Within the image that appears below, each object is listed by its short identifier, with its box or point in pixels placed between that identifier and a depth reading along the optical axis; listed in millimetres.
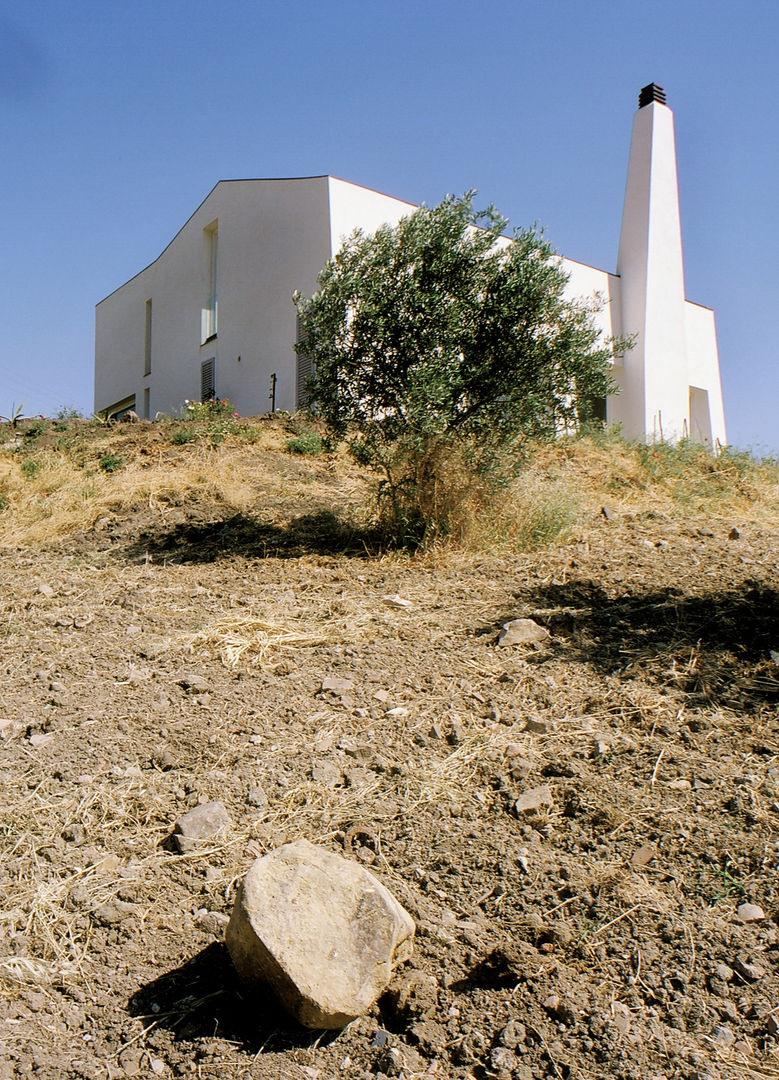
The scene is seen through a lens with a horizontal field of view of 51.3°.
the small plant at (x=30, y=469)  8672
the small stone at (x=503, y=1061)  2082
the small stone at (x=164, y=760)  3496
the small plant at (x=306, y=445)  9500
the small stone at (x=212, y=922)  2606
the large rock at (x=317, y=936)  2145
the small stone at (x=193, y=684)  4125
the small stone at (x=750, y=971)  2305
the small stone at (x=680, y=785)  3100
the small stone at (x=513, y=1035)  2156
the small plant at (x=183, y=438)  9586
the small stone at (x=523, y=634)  4516
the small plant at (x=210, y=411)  10906
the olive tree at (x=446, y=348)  6590
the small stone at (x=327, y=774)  3355
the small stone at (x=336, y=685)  4082
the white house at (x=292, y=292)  14258
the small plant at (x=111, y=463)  8734
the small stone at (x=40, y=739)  3693
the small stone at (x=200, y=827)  3002
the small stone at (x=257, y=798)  3229
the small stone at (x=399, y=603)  5188
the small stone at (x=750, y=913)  2492
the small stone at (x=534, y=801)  3062
